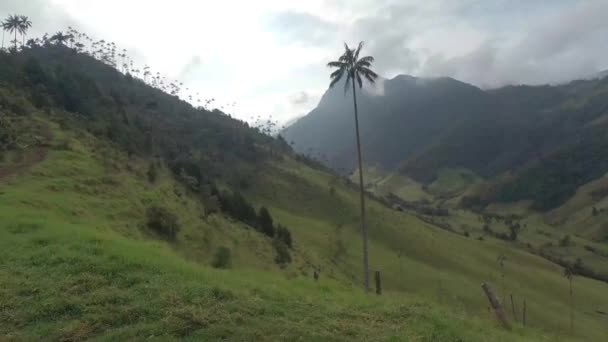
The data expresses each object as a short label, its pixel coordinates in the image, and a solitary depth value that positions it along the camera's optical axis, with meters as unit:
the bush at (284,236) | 68.64
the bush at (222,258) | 36.93
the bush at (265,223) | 69.69
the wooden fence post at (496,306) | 17.20
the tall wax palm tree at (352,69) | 37.97
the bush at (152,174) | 53.04
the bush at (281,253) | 53.31
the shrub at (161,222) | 37.81
